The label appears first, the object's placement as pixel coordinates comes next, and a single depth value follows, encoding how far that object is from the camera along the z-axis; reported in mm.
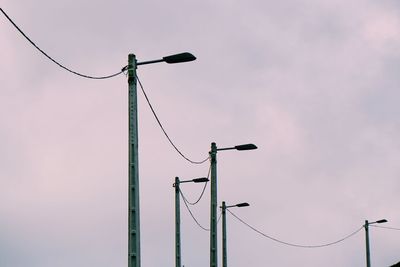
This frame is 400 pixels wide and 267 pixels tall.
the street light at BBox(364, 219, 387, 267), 62625
